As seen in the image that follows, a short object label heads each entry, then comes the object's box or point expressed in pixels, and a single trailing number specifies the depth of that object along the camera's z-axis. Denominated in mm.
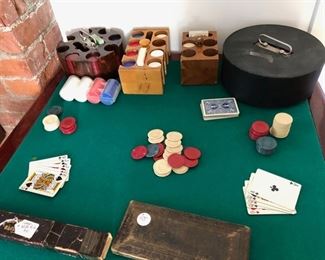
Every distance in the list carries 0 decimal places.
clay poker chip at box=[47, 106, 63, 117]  830
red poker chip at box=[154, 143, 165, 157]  705
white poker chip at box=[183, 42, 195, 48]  860
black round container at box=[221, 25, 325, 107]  725
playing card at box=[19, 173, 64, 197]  661
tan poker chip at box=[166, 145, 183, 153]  705
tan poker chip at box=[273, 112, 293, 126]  689
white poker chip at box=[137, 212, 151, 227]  578
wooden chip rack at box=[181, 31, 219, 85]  812
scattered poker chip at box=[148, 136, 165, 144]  734
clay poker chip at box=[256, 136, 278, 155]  680
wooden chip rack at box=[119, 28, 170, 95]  818
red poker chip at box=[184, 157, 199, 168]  681
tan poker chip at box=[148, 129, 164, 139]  738
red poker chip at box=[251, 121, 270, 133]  714
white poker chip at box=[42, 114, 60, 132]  793
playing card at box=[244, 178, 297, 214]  598
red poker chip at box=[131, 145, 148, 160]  704
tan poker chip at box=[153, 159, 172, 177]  671
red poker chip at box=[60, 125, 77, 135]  783
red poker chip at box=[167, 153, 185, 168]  673
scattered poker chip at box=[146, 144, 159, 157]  703
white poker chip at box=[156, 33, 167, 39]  911
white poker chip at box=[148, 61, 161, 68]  821
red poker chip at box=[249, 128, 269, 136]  714
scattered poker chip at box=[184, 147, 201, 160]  690
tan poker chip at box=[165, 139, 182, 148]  712
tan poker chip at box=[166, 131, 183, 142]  725
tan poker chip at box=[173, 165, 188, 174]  675
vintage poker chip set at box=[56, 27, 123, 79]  871
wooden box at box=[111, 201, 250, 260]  534
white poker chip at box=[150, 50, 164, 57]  853
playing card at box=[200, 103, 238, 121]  781
